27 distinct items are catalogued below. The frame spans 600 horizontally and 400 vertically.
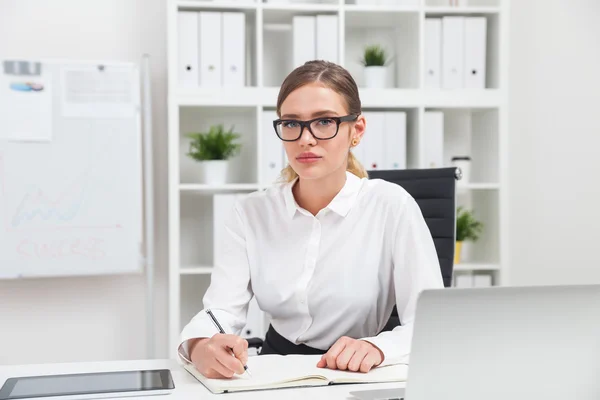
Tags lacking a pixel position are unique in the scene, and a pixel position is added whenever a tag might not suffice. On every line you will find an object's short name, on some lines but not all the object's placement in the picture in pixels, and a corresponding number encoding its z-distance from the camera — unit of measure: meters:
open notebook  1.03
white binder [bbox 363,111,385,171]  2.85
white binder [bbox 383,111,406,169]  2.87
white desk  1.00
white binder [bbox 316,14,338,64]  2.81
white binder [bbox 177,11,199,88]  2.75
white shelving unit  2.76
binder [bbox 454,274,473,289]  2.92
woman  1.37
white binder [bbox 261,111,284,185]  2.83
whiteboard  2.73
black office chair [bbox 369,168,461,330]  1.85
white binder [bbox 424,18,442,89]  2.89
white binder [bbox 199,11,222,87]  2.76
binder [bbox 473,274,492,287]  2.92
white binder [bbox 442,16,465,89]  2.89
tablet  1.00
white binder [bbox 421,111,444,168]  2.90
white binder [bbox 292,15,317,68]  2.81
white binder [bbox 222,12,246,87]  2.78
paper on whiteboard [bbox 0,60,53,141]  2.72
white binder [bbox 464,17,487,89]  2.89
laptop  0.71
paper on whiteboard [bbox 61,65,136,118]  2.77
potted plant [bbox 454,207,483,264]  2.93
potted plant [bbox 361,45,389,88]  2.92
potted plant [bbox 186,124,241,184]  2.84
